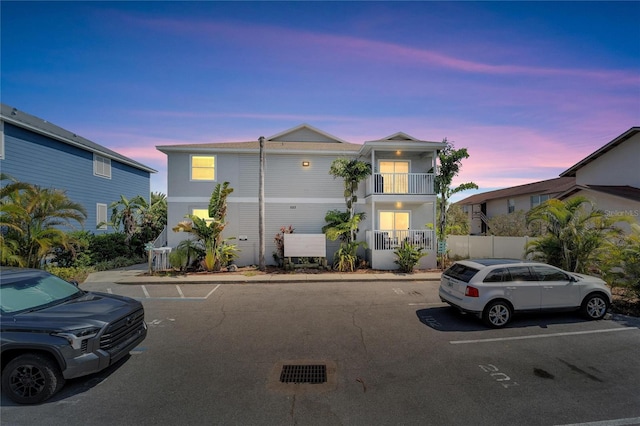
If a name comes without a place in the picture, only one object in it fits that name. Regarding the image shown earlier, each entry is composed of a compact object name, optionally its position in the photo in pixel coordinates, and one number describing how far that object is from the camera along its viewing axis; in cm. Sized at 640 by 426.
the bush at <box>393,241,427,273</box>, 1391
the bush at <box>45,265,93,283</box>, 1205
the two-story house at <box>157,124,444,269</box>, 1523
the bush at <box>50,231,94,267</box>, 1353
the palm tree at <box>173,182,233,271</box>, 1348
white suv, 684
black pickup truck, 384
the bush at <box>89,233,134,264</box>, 1532
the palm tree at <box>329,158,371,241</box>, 1433
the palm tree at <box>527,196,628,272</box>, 964
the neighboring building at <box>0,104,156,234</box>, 1503
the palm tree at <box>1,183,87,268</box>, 1012
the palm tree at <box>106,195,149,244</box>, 1764
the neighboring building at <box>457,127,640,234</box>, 1393
